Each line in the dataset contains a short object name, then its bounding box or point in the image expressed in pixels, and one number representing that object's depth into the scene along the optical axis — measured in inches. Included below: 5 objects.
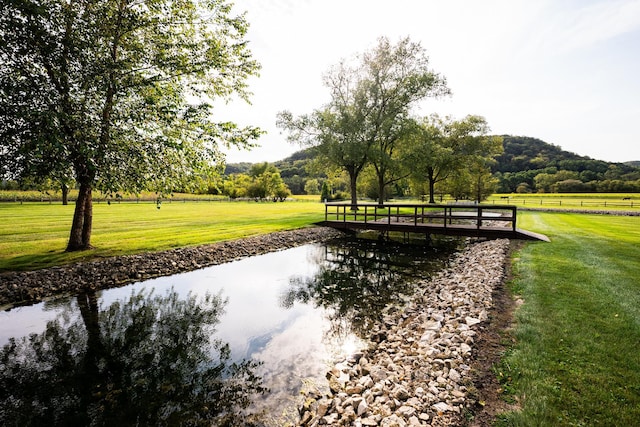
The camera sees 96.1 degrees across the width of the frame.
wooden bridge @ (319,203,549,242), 654.5
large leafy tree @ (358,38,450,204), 1141.7
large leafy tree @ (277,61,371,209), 1097.4
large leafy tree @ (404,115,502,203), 1539.1
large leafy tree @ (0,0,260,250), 357.7
